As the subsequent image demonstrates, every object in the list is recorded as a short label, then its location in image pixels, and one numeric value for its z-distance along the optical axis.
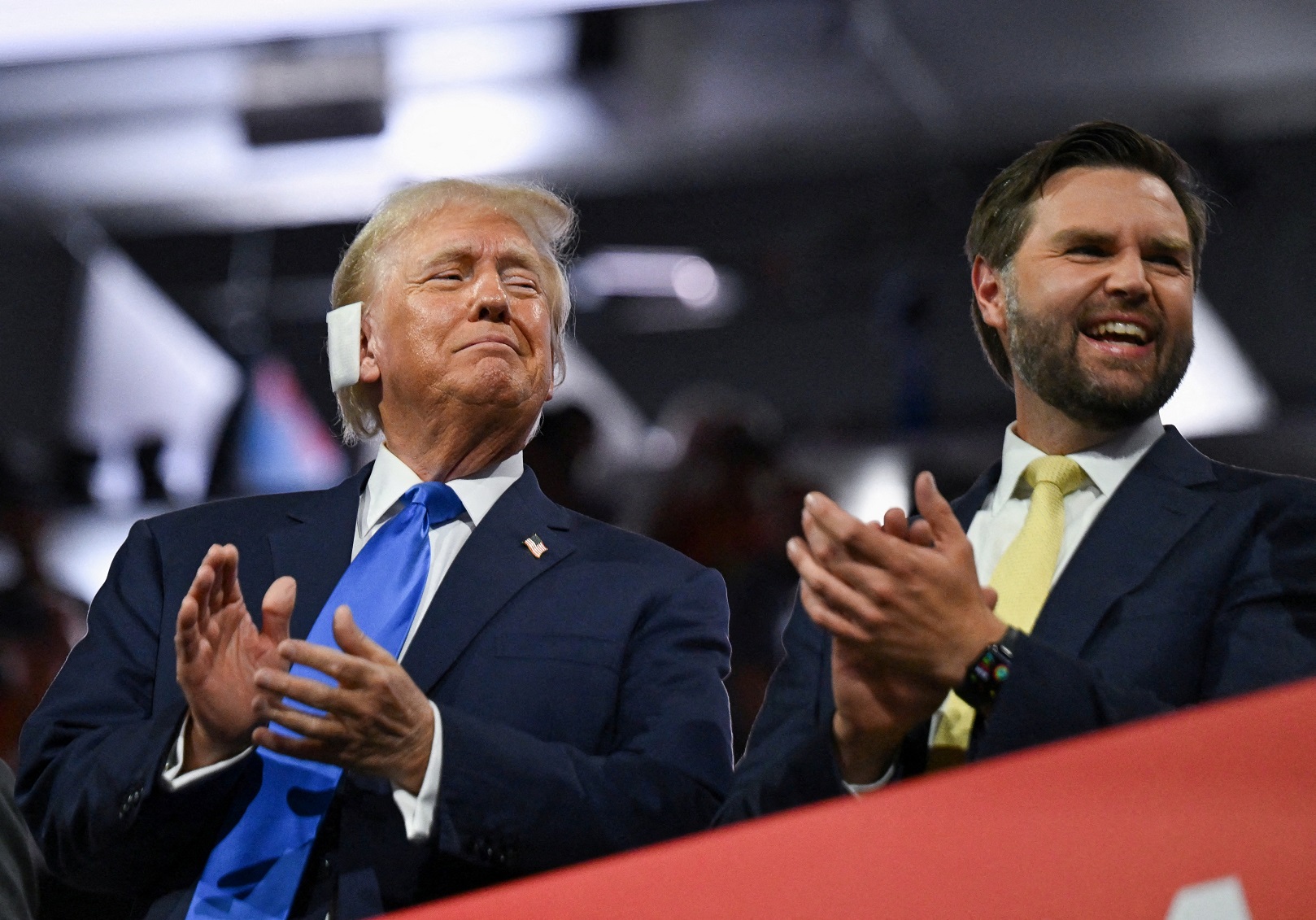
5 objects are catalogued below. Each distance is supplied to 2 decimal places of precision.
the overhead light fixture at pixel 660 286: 12.00
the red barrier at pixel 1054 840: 6.05
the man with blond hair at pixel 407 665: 6.25
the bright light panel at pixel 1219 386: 10.64
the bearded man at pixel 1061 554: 6.11
